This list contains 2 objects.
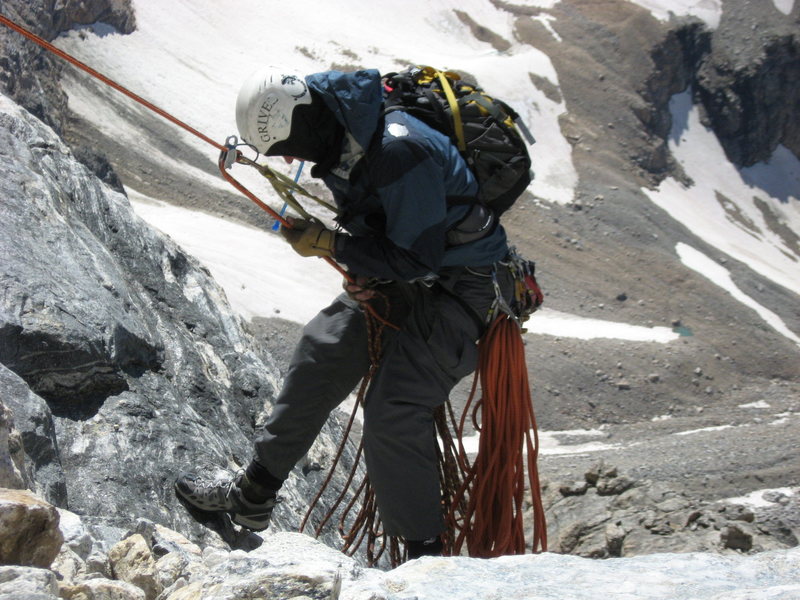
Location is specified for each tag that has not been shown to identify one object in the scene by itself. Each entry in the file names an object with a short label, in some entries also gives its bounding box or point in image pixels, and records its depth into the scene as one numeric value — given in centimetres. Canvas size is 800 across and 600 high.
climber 461
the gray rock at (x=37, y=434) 471
